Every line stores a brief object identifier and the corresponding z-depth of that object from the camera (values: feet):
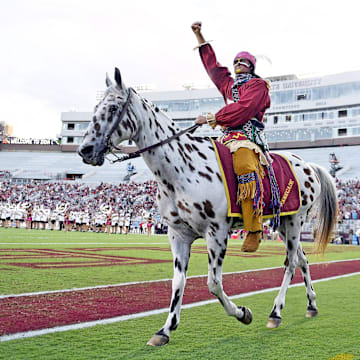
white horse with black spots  12.26
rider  13.65
